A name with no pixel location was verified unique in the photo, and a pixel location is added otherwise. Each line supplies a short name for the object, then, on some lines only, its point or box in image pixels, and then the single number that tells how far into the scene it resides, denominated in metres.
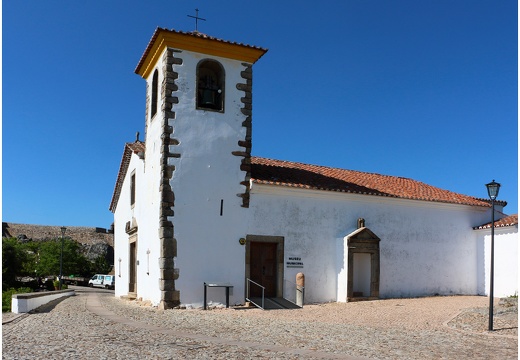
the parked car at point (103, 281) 39.96
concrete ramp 14.76
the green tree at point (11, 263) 31.46
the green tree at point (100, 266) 48.34
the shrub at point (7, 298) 18.12
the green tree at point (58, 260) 42.16
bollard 15.52
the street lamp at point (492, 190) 10.94
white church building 14.95
